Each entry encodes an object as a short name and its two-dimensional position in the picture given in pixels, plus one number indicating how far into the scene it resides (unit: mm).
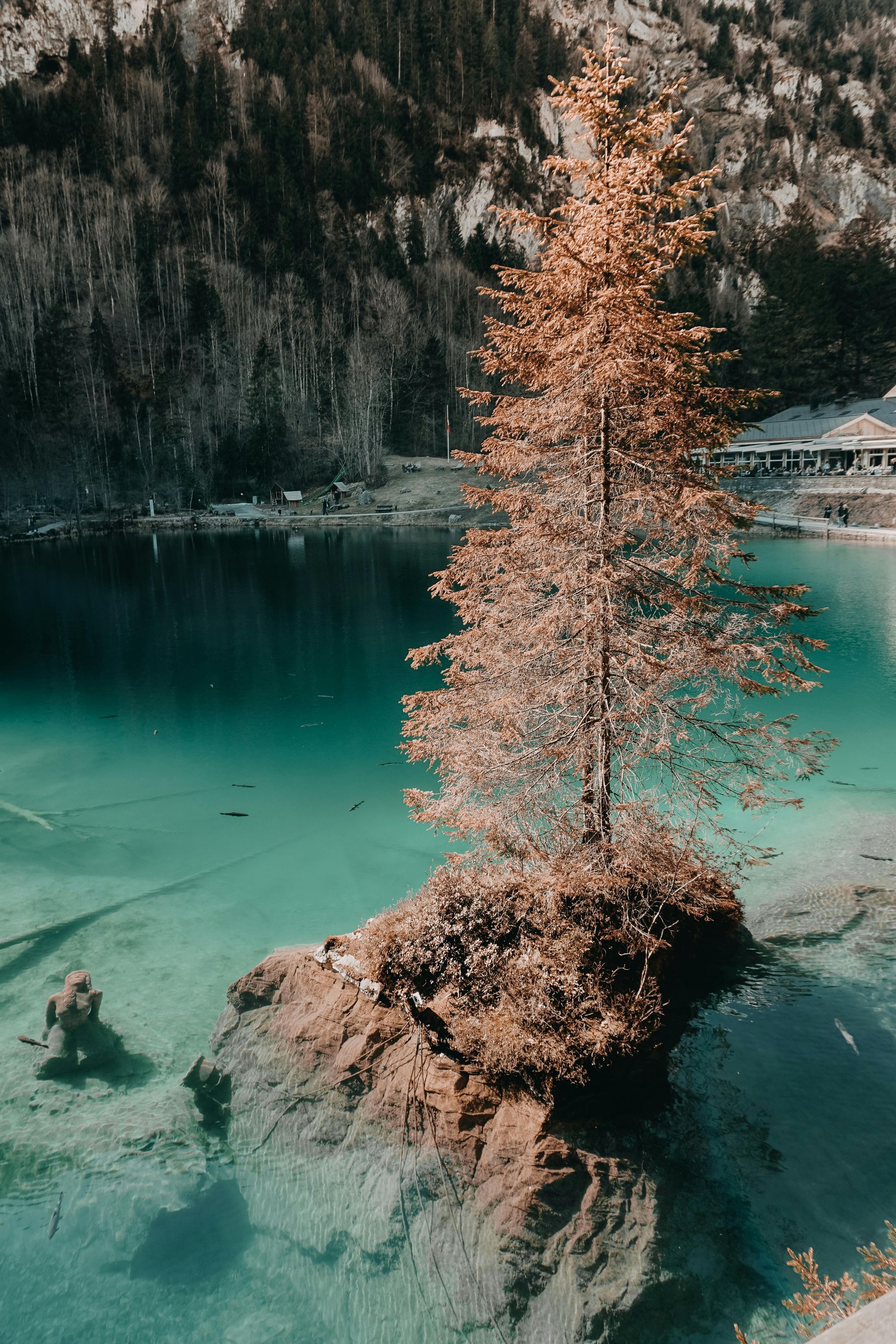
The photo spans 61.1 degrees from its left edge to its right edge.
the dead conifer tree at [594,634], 7488
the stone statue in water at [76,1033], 8945
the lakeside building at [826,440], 53875
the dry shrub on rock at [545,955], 7262
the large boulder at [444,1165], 6297
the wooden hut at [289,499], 76062
